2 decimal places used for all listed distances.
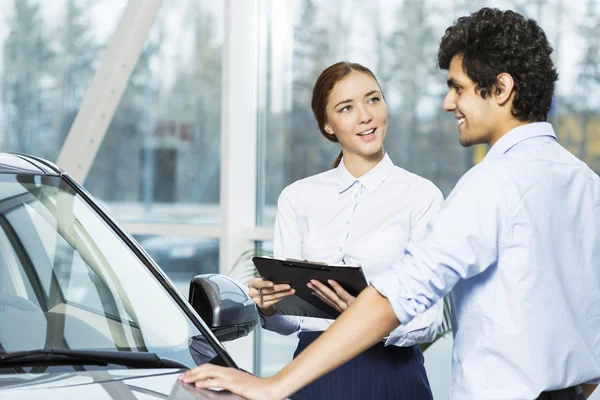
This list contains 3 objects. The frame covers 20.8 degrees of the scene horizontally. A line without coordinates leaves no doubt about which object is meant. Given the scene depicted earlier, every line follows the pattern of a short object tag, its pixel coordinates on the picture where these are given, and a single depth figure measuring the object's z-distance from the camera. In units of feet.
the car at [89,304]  9.47
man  8.98
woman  11.65
